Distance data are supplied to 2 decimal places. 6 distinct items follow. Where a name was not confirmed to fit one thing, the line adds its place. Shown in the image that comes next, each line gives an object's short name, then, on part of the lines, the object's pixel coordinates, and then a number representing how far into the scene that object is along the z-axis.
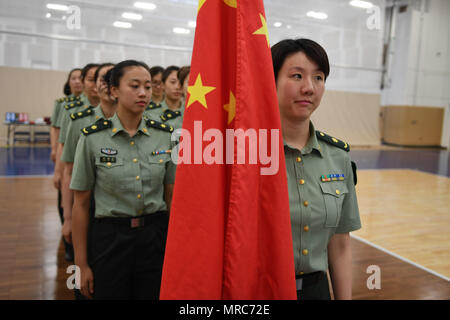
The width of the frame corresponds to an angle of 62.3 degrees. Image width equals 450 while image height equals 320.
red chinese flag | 0.78
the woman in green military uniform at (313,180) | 1.05
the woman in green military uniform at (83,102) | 3.08
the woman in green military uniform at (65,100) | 3.95
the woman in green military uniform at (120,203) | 1.76
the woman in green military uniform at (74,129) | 2.33
